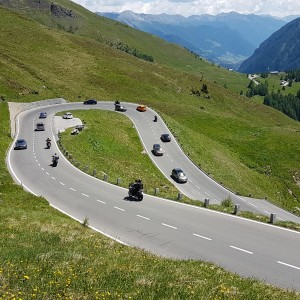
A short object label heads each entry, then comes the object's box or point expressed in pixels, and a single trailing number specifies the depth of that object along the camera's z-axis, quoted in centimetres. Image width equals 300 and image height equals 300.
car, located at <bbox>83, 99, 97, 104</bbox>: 9538
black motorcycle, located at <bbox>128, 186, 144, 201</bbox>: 3116
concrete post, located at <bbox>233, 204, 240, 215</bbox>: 2590
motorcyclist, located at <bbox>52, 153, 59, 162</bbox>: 4628
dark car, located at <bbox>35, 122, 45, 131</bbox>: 6644
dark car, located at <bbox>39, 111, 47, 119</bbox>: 7628
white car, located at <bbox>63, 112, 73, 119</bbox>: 7419
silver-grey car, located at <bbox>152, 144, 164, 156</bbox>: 5869
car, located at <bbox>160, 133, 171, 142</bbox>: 6588
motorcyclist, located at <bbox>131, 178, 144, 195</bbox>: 3086
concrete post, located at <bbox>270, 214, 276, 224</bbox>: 2382
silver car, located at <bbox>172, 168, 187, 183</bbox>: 4912
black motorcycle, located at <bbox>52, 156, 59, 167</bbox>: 4631
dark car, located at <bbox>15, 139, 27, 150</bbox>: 5403
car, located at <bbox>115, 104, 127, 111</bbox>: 8634
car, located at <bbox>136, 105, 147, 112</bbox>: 8731
